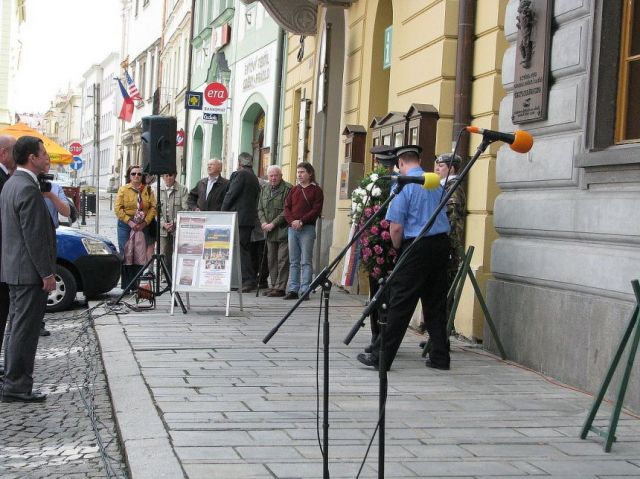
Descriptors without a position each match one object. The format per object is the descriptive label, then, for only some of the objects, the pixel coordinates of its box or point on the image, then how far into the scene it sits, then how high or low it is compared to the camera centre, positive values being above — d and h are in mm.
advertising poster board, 11312 -571
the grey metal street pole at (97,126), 24406 +1754
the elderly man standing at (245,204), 13789 -18
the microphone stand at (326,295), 4164 -381
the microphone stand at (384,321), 3900 -451
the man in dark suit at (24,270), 6750 -528
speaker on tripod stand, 12633 +657
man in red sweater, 12977 -214
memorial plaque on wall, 8062 +1287
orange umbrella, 27641 +1112
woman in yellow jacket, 13305 -172
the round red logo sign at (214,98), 20281 +2098
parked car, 12148 -890
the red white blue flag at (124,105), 29969 +2753
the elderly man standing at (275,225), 13438 -276
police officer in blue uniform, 7621 -267
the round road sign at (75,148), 40656 +1917
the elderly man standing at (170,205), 14141 -82
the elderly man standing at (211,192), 14258 +131
